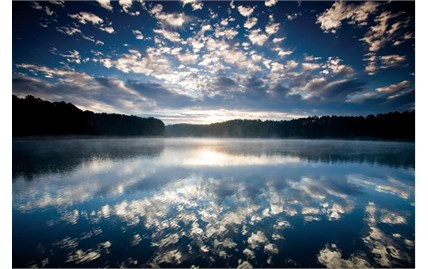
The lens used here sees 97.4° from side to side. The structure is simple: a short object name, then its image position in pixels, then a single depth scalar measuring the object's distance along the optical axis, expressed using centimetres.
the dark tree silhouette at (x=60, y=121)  7331
